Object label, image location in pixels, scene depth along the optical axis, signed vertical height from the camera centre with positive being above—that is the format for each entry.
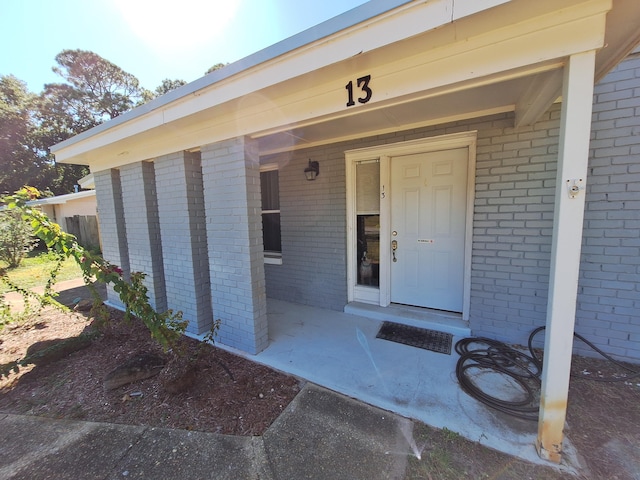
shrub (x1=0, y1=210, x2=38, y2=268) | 8.20 -0.52
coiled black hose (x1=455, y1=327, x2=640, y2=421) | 2.09 -1.51
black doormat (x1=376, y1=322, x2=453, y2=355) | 3.00 -1.50
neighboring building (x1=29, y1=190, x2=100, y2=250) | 11.52 +0.30
